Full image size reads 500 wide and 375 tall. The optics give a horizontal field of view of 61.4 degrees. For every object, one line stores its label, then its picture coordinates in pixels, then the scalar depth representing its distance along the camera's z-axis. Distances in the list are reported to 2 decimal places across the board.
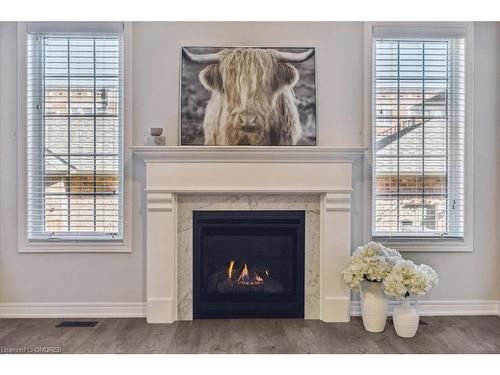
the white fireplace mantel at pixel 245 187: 3.29
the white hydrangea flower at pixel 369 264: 3.12
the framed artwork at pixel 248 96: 3.44
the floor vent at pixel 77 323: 3.27
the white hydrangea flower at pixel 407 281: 2.98
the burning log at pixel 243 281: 3.46
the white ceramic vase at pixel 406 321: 3.01
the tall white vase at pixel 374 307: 3.12
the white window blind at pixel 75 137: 3.50
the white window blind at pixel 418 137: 3.56
